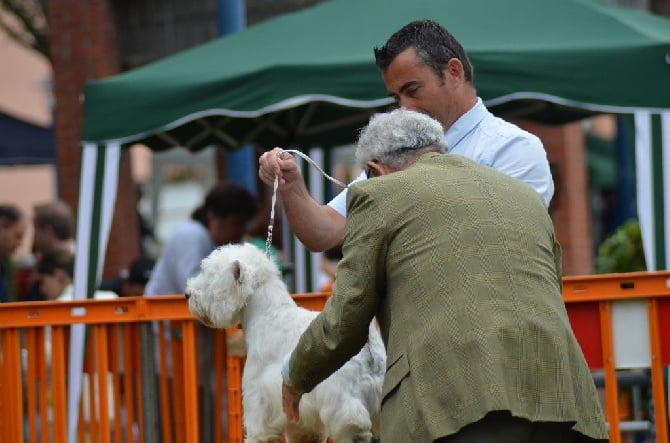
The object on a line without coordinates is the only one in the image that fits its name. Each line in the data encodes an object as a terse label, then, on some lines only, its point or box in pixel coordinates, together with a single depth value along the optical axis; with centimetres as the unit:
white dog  980
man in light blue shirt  913
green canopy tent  1494
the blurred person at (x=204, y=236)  1642
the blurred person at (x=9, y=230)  2027
